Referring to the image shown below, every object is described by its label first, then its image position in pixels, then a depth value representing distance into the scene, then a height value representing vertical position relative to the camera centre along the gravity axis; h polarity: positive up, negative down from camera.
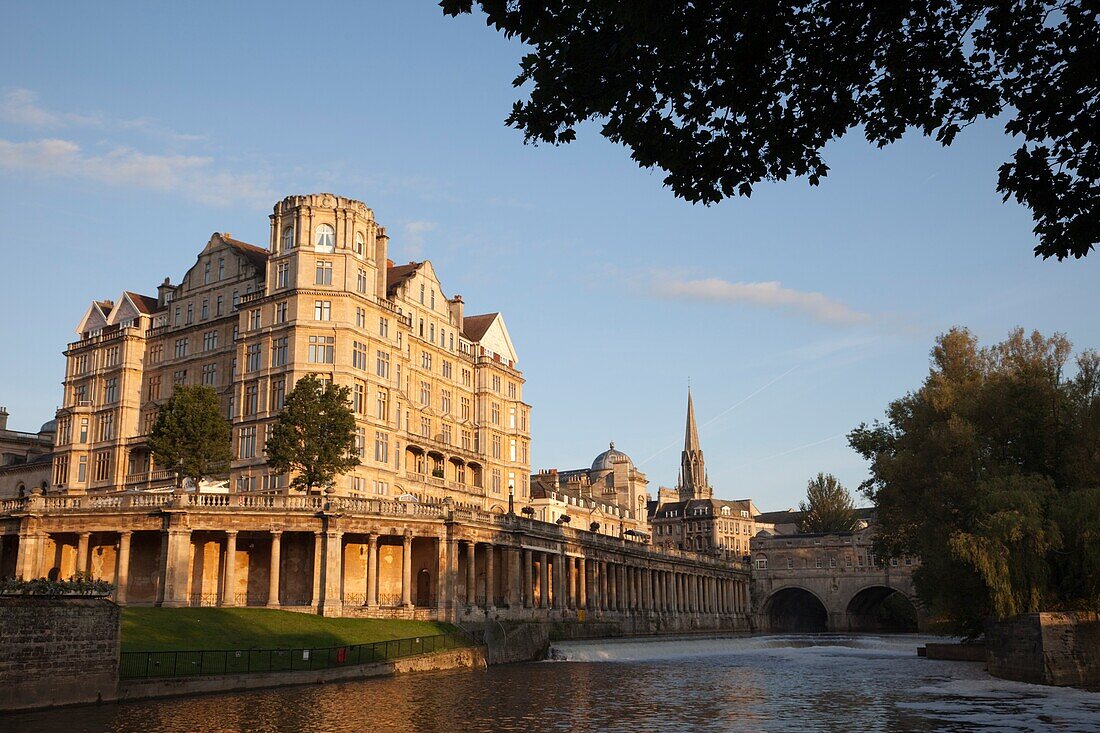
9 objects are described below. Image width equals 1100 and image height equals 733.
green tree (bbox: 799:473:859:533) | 174.62 +14.80
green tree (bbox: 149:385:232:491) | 70.31 +11.46
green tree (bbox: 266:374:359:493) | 67.12 +10.86
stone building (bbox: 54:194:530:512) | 81.50 +20.81
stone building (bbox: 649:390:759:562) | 178.00 +12.42
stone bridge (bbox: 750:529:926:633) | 142.12 +1.66
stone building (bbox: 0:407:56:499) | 107.44 +16.34
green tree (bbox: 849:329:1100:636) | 46.56 +6.05
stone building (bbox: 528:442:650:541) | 124.62 +13.97
